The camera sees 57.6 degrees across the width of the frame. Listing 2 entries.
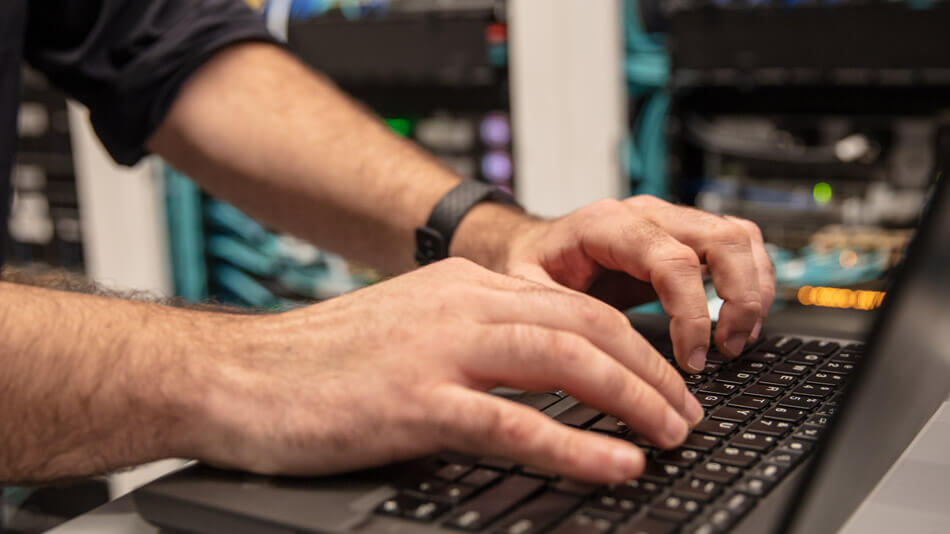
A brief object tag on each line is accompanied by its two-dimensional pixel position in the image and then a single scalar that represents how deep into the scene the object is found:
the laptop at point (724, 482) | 0.35
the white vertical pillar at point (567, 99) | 1.22
